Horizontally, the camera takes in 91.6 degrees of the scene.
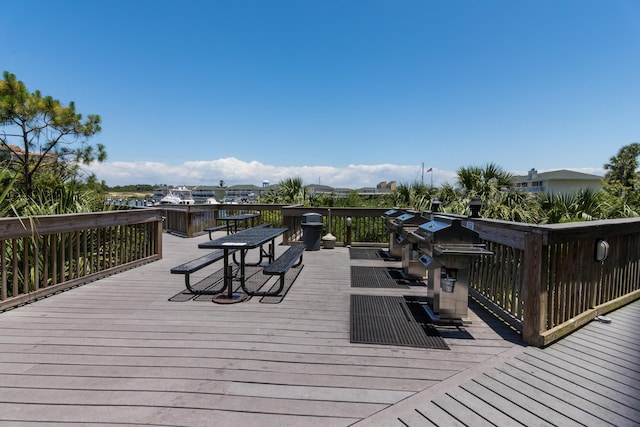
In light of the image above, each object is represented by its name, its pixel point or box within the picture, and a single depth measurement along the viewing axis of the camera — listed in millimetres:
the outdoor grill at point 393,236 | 5849
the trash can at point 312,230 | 6953
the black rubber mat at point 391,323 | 2518
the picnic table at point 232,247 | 3248
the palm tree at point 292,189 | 10719
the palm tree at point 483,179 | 7137
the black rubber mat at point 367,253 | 6277
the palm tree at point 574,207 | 5799
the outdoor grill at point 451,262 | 2770
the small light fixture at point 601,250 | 2859
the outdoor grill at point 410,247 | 4477
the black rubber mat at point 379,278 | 4258
